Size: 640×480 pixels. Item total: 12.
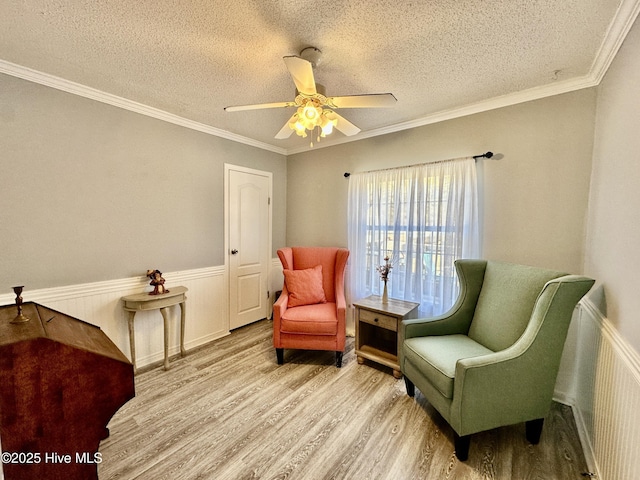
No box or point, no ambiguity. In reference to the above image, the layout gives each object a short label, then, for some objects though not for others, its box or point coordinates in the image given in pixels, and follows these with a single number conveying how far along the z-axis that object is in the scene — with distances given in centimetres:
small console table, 226
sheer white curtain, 238
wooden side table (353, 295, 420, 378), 233
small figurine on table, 242
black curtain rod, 223
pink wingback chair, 241
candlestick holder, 109
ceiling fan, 155
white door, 323
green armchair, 145
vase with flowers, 259
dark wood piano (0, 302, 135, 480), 90
